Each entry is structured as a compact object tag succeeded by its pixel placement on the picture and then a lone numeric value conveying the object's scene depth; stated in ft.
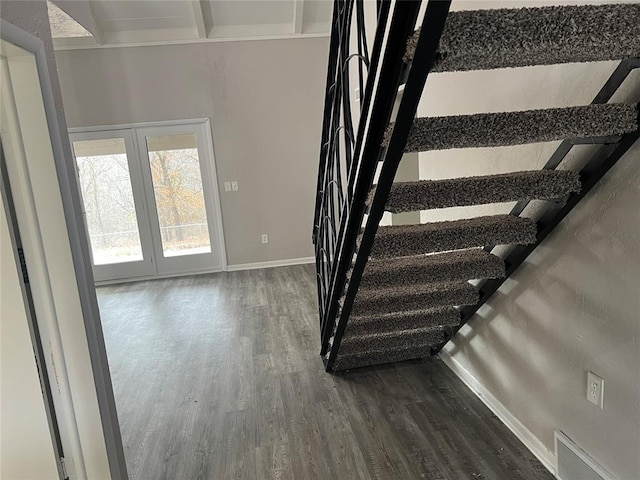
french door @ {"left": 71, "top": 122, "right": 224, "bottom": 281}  18.21
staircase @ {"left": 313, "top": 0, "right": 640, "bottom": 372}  3.39
